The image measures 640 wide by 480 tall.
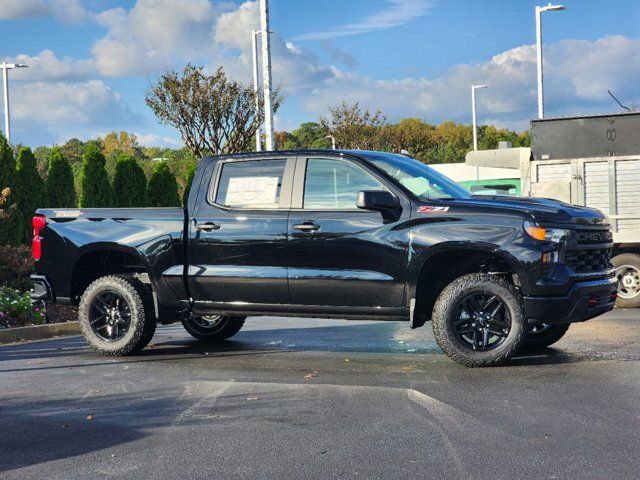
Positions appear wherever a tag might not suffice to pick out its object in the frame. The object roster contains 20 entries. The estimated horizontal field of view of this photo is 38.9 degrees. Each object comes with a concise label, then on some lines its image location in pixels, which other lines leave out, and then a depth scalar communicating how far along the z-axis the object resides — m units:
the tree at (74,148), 85.84
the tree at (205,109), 27.88
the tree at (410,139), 69.12
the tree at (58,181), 20.33
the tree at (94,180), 21.69
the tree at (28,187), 18.28
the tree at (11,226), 17.27
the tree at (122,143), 103.94
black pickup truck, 7.95
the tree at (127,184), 23.38
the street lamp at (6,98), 40.75
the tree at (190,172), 27.52
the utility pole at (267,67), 22.30
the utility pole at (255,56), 34.49
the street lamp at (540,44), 31.47
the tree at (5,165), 17.48
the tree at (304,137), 82.80
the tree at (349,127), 55.78
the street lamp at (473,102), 57.44
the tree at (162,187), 25.30
